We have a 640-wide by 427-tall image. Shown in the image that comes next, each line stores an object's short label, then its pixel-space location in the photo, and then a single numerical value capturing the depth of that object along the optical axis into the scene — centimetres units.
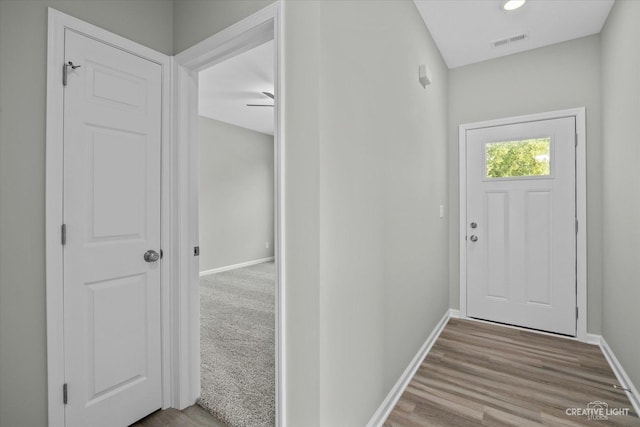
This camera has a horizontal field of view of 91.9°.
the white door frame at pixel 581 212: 277
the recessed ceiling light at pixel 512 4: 228
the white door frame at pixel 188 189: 170
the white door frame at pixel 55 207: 138
